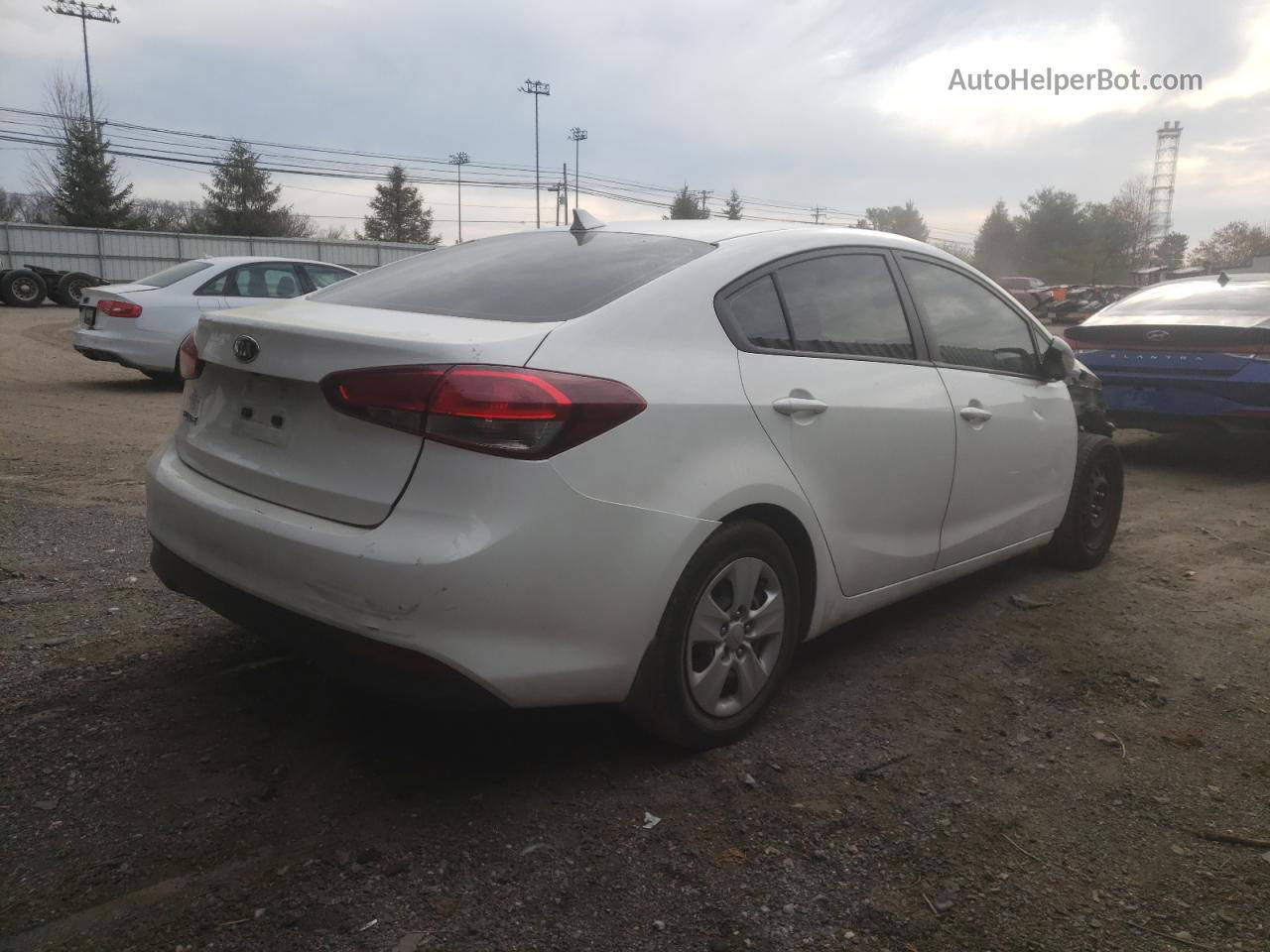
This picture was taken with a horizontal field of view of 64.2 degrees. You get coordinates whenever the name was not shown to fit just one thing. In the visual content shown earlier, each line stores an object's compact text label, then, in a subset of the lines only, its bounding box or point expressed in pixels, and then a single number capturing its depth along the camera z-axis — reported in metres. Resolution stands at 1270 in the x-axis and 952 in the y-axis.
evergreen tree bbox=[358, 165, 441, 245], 80.50
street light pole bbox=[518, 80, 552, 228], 66.75
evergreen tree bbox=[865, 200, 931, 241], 102.94
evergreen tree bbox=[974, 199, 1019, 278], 92.94
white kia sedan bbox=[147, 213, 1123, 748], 2.40
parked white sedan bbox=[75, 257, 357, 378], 10.64
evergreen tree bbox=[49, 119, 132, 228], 48.78
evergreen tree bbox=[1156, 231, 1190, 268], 103.25
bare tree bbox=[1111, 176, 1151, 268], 95.88
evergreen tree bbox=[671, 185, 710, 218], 77.21
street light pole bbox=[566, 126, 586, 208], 70.75
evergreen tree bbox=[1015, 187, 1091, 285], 86.75
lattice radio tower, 94.88
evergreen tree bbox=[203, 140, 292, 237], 62.44
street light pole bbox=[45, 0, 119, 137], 52.75
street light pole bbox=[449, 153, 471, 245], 71.62
